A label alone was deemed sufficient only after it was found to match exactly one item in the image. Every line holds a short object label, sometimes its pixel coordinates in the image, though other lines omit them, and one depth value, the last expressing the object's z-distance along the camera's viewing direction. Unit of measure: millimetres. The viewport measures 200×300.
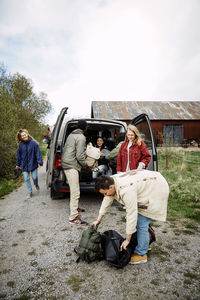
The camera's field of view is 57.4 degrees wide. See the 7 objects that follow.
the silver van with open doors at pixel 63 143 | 3416
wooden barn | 20234
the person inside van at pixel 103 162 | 4547
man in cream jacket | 1975
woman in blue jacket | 4926
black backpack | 2199
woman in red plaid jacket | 3090
